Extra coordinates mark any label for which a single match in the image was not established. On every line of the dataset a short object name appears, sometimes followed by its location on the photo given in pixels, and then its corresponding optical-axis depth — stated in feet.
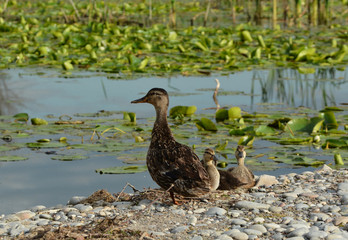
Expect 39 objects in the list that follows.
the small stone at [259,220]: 38.70
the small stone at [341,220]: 38.32
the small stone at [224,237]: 35.38
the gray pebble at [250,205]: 41.14
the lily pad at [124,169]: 49.57
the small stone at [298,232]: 35.78
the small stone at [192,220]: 38.33
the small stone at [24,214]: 40.93
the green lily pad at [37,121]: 63.87
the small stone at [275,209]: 40.81
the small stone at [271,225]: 37.56
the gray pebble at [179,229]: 36.88
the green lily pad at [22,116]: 66.23
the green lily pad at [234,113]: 66.44
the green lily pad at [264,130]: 60.44
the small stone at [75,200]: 44.65
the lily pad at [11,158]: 53.21
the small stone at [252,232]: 36.32
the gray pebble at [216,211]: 40.16
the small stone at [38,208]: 43.27
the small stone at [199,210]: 40.98
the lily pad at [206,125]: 61.31
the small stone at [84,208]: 41.91
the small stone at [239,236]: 35.66
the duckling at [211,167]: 43.52
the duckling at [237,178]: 47.06
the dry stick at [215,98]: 75.00
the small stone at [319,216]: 39.24
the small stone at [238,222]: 38.17
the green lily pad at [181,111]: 67.77
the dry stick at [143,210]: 39.95
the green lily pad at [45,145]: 56.89
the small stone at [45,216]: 40.81
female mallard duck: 41.83
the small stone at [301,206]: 41.63
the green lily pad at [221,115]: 66.64
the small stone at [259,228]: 36.91
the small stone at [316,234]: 35.58
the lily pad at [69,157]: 53.32
